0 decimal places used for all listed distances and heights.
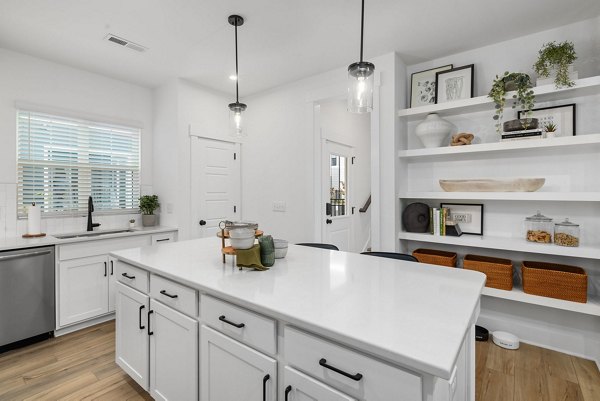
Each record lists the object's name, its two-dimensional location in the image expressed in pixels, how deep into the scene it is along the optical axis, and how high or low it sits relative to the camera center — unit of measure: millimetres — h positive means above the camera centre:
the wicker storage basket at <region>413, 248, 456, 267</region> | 2834 -588
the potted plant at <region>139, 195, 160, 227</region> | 3744 -171
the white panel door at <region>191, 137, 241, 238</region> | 3836 +156
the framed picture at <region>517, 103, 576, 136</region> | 2484 +674
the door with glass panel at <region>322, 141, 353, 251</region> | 3945 +12
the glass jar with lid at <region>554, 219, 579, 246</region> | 2379 -305
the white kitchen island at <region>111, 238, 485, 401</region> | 882 -482
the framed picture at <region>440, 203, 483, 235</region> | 2920 -202
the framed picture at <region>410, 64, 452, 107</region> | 3059 +1137
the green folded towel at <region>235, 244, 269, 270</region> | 1583 -337
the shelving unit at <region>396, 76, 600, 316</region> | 2316 +298
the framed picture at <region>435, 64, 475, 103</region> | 2852 +1102
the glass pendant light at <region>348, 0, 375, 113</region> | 1637 +620
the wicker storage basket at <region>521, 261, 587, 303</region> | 2285 -678
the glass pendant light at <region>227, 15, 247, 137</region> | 2305 +601
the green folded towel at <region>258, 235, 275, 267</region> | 1656 -314
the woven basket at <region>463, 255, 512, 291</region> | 2580 -651
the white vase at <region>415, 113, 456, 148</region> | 2924 +655
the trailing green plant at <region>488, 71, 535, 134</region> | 2473 +887
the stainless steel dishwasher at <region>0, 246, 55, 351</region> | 2463 -856
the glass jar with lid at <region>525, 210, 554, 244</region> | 2494 -280
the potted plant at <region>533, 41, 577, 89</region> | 2328 +1087
